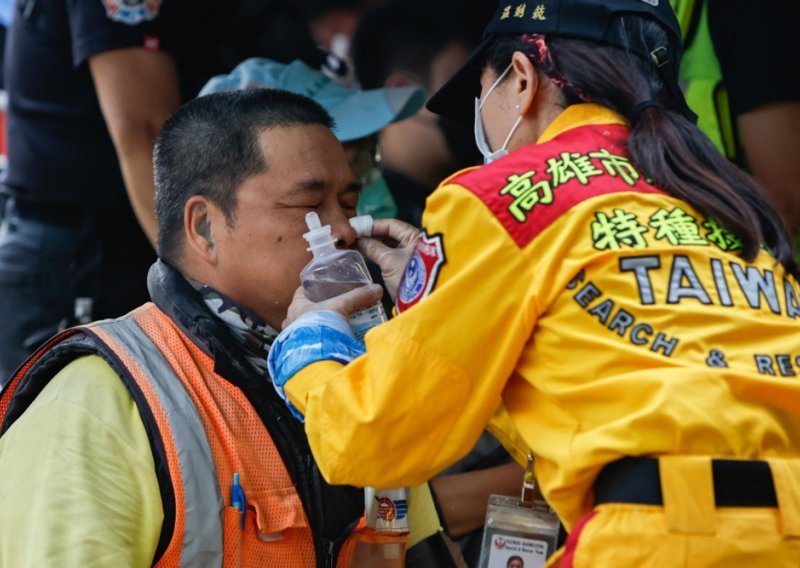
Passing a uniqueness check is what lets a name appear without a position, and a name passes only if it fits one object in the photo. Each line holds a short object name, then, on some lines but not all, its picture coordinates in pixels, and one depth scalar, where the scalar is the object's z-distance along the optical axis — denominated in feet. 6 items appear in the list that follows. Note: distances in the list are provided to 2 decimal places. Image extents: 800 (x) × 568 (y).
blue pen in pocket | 16.07
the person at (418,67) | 30.63
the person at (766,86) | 22.70
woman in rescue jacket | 13.41
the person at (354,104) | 26.58
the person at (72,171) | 26.30
